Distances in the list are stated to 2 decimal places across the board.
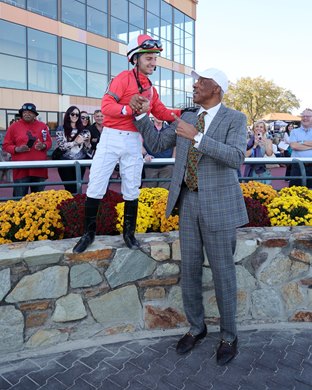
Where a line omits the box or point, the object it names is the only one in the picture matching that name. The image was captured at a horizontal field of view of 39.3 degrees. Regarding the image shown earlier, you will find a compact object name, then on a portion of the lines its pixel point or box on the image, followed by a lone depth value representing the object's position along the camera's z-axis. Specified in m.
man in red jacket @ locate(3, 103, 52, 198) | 5.99
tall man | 3.09
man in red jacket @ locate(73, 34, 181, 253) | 3.30
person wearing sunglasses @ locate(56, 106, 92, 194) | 6.15
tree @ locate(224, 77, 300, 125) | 58.53
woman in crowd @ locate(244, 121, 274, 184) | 7.94
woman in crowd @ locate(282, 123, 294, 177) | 7.84
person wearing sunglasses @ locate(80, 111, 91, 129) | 7.62
